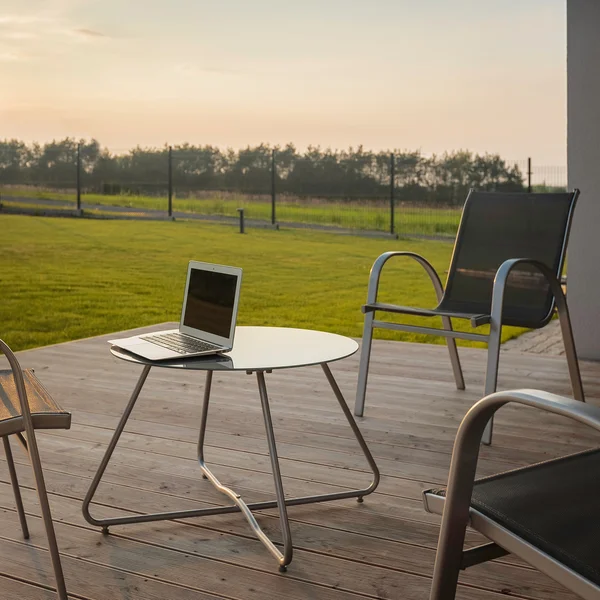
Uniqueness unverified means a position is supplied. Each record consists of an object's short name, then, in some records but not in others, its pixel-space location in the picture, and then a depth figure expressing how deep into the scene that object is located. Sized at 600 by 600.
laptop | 2.08
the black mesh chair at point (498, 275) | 3.04
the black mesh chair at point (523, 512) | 1.14
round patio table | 1.95
